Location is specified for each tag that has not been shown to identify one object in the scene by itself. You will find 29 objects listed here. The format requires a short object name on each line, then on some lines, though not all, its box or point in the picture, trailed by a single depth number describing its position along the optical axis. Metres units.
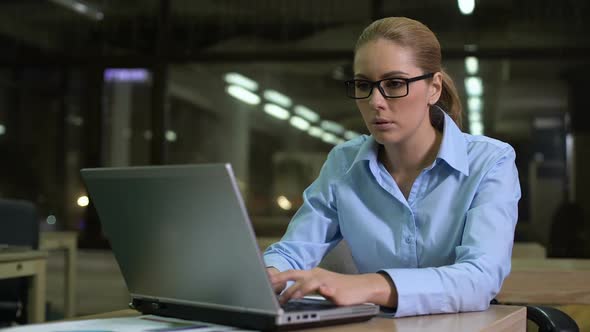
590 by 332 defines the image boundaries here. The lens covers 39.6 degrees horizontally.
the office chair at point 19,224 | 3.79
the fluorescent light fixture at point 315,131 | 5.94
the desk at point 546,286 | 2.78
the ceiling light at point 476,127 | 5.61
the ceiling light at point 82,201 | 6.37
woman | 1.39
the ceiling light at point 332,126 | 5.88
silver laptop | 1.08
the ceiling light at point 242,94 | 6.09
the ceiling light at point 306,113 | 5.97
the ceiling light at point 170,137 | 6.23
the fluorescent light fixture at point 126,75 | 6.21
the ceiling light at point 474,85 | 5.66
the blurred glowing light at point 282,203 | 6.09
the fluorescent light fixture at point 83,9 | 6.29
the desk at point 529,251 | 3.86
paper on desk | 1.16
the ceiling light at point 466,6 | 5.70
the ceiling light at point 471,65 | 5.67
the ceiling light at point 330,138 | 5.90
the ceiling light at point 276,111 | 6.05
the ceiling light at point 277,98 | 6.05
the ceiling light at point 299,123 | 5.99
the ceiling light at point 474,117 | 5.65
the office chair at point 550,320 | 1.64
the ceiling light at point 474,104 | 5.65
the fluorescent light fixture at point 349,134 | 5.83
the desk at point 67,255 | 4.84
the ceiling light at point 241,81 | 6.11
